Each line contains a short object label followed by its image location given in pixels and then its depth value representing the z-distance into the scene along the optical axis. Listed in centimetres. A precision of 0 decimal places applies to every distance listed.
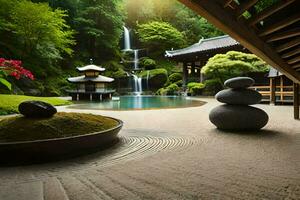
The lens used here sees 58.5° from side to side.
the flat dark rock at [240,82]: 666
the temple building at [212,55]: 1427
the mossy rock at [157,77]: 2975
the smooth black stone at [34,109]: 472
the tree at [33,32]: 2020
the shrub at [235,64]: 1873
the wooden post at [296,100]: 830
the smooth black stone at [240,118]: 632
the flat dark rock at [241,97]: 653
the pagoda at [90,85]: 2397
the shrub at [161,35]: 3353
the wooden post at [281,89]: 1409
